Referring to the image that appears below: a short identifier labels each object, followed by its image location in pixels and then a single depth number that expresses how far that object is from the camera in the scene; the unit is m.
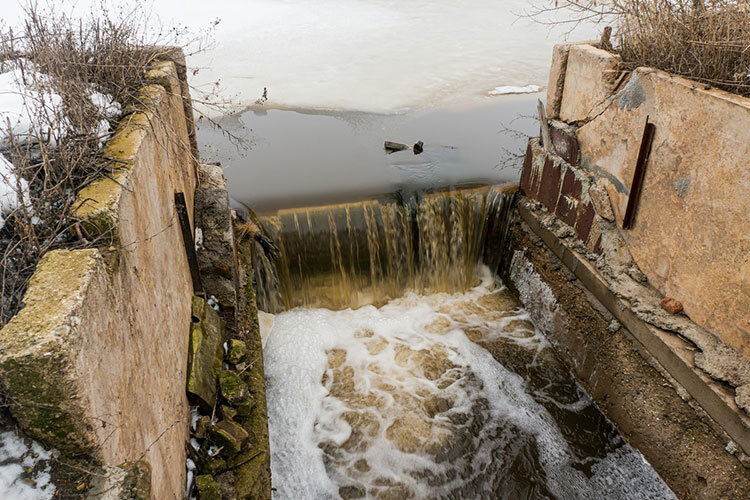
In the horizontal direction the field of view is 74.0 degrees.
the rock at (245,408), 3.58
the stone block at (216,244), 4.30
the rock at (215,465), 3.06
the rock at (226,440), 3.21
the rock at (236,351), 3.98
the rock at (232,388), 3.57
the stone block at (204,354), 3.26
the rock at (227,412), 3.43
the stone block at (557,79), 5.14
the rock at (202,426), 3.16
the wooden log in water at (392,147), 7.55
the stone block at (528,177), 5.95
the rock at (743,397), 3.12
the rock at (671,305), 3.82
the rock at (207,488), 2.83
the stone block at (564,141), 5.09
